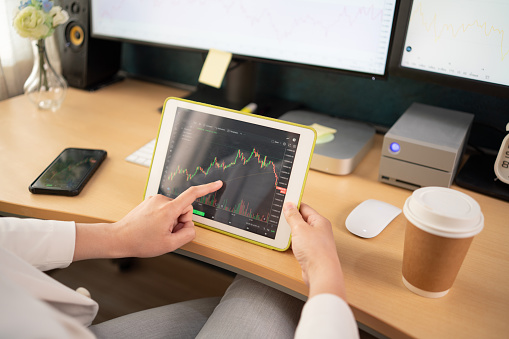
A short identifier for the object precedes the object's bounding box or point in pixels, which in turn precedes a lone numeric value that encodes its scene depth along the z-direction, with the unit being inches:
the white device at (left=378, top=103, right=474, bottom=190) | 32.9
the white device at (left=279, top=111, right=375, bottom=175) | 36.2
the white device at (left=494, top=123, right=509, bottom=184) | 33.3
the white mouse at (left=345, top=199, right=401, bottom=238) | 29.6
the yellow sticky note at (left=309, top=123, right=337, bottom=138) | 38.6
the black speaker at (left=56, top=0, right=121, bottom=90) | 49.5
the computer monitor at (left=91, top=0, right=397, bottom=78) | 36.8
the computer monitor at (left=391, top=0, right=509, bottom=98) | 31.8
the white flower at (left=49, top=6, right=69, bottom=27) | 43.1
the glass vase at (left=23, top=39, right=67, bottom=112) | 44.8
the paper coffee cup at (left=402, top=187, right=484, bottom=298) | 22.1
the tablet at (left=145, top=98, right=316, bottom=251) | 28.5
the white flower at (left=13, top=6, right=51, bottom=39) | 40.8
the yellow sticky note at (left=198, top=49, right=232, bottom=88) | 42.6
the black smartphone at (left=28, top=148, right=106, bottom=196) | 32.3
